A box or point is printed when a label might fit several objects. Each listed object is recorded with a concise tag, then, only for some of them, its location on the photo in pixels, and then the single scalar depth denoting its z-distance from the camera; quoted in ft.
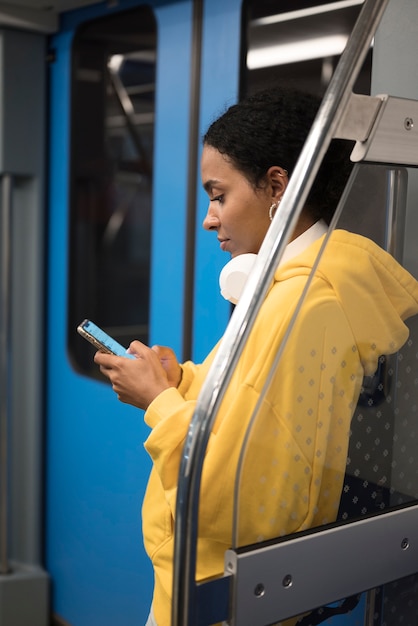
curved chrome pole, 3.60
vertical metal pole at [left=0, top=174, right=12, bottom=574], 10.30
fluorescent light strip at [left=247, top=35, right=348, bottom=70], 7.88
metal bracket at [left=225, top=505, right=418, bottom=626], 3.91
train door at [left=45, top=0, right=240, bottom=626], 8.21
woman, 4.15
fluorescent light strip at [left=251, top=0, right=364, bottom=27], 7.22
